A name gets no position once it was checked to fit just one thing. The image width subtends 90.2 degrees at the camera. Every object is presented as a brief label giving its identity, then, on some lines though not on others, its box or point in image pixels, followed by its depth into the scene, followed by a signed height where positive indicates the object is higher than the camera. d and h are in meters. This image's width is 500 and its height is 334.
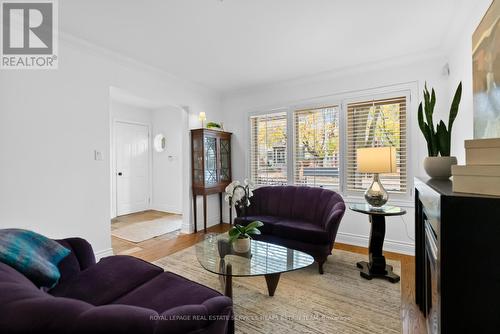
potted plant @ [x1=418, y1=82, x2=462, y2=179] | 1.65 +0.14
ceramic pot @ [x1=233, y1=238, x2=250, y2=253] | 2.14 -0.67
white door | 5.35 +0.03
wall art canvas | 1.42 +0.56
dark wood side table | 2.51 -0.85
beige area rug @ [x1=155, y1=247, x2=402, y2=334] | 1.79 -1.14
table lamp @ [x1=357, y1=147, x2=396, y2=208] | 2.47 +0.00
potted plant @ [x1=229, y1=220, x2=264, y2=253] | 2.14 -0.62
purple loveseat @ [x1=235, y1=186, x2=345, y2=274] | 2.63 -0.66
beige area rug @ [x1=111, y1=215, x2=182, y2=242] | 3.94 -1.06
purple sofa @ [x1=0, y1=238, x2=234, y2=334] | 0.76 -0.58
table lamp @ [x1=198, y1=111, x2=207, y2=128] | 4.15 +0.85
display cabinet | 4.12 +0.07
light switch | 2.94 +0.16
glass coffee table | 1.83 -0.75
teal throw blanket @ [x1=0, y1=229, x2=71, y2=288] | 1.30 -0.49
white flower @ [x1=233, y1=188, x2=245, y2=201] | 2.21 -0.24
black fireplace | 0.82 -0.34
